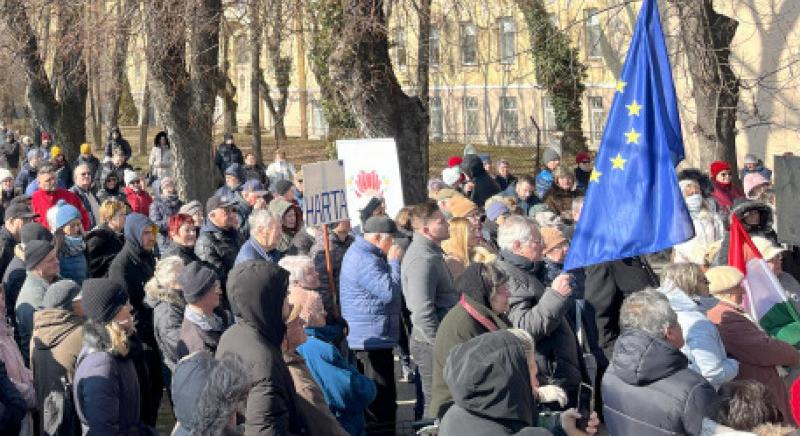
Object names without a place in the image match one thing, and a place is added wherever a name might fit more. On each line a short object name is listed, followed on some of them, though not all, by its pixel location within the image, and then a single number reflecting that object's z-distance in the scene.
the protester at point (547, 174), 17.52
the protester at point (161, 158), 22.16
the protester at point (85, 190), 14.86
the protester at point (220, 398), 5.16
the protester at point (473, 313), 7.22
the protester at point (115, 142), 22.67
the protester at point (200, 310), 7.83
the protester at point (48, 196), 13.59
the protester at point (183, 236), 10.44
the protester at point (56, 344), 7.66
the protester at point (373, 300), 9.38
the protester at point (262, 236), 10.16
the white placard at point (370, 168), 12.64
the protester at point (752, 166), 18.94
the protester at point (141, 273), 9.78
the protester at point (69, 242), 10.95
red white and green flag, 8.81
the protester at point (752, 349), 7.65
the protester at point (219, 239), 10.83
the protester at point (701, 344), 7.29
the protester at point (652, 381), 6.12
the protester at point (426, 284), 8.89
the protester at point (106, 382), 6.62
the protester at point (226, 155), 25.47
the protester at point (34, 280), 8.91
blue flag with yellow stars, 8.38
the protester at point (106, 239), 11.32
